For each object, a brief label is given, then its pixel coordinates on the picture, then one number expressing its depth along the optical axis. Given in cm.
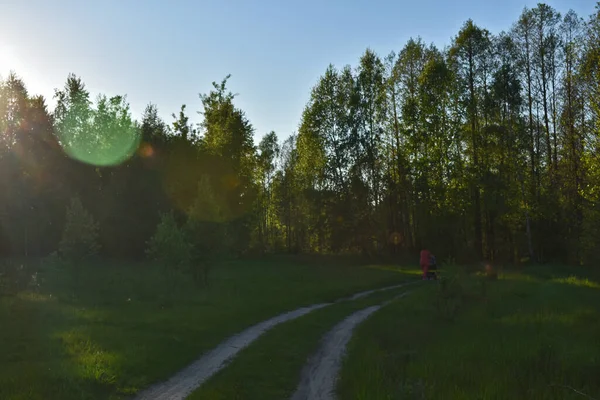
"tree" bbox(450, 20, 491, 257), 5238
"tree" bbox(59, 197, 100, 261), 3262
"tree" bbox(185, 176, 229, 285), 3216
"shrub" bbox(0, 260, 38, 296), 2703
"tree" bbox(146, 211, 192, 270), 3212
